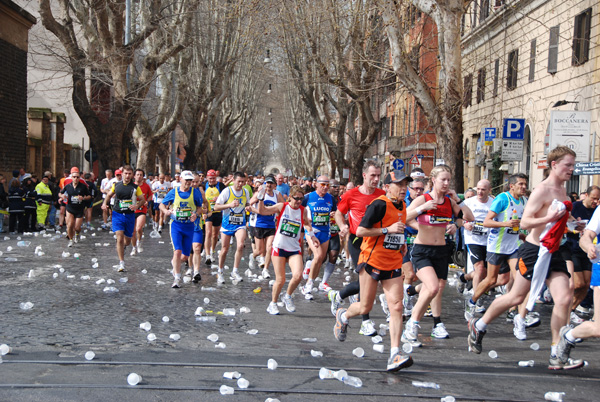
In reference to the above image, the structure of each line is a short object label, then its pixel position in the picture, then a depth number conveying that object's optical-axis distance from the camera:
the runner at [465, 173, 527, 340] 8.89
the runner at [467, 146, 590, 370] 6.18
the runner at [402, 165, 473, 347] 7.15
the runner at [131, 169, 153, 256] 14.53
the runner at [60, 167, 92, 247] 16.50
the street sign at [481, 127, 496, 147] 19.44
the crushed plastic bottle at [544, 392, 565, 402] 5.32
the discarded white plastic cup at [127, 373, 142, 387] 5.39
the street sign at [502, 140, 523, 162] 16.11
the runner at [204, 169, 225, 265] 13.60
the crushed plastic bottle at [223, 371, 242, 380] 5.66
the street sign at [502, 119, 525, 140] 16.41
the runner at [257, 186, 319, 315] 8.90
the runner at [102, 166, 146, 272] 12.50
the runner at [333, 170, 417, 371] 6.45
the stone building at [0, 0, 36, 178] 27.28
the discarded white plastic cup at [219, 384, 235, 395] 5.27
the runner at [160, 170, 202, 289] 10.86
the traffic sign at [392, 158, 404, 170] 26.11
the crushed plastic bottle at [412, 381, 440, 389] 5.62
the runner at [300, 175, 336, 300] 10.75
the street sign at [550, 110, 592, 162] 13.92
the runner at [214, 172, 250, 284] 11.76
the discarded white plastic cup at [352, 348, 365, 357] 6.62
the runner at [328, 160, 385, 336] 7.91
